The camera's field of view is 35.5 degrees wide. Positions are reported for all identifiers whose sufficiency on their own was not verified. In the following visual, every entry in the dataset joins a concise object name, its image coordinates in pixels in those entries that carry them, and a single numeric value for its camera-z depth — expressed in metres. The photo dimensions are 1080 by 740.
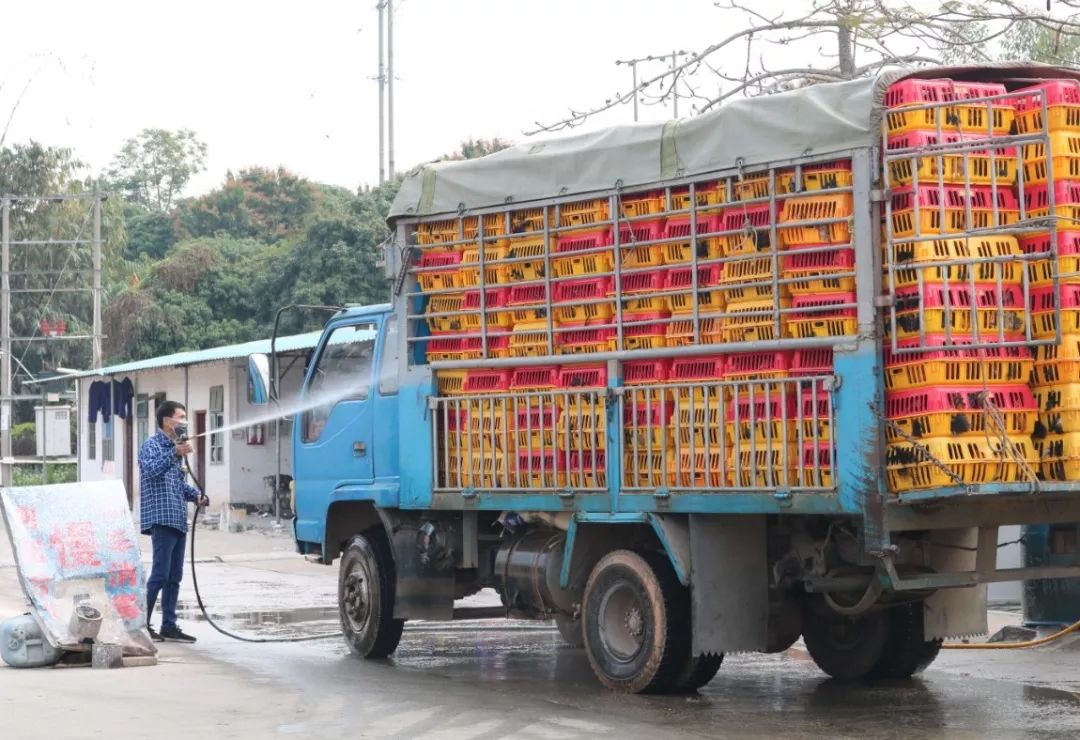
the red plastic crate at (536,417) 10.23
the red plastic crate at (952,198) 8.16
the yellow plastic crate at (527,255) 10.36
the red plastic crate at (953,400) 8.05
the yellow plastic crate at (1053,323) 8.21
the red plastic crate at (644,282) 9.60
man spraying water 12.38
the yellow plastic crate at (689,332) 9.24
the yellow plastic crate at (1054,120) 8.34
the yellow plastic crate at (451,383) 10.98
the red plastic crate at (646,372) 9.59
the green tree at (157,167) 78.38
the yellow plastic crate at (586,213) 10.01
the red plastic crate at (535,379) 10.32
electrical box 35.78
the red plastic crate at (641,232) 9.65
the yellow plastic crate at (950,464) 8.03
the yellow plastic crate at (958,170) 8.19
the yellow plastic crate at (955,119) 8.24
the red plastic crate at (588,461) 9.91
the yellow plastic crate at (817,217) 8.47
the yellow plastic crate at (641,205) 9.66
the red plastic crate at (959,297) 8.10
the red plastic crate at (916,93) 8.28
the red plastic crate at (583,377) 9.96
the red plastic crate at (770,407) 8.70
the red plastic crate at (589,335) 9.95
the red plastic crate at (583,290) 9.99
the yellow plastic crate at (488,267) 10.65
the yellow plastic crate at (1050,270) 8.20
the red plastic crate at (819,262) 8.46
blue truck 8.21
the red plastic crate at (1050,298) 8.22
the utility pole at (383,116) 51.28
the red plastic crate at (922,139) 8.22
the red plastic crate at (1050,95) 8.30
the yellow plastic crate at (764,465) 8.70
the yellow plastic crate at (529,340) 10.36
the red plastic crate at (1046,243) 8.24
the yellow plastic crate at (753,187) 9.00
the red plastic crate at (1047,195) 8.26
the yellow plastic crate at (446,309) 11.02
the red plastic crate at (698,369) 9.21
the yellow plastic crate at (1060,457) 8.21
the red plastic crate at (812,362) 8.56
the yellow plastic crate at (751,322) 8.88
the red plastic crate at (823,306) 8.44
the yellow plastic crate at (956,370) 8.07
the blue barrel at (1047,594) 11.28
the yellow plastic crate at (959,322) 8.09
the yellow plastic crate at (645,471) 9.49
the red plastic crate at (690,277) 9.27
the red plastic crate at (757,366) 8.82
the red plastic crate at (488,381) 10.66
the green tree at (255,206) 62.25
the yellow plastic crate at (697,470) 9.10
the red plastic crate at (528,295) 10.37
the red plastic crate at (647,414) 9.47
